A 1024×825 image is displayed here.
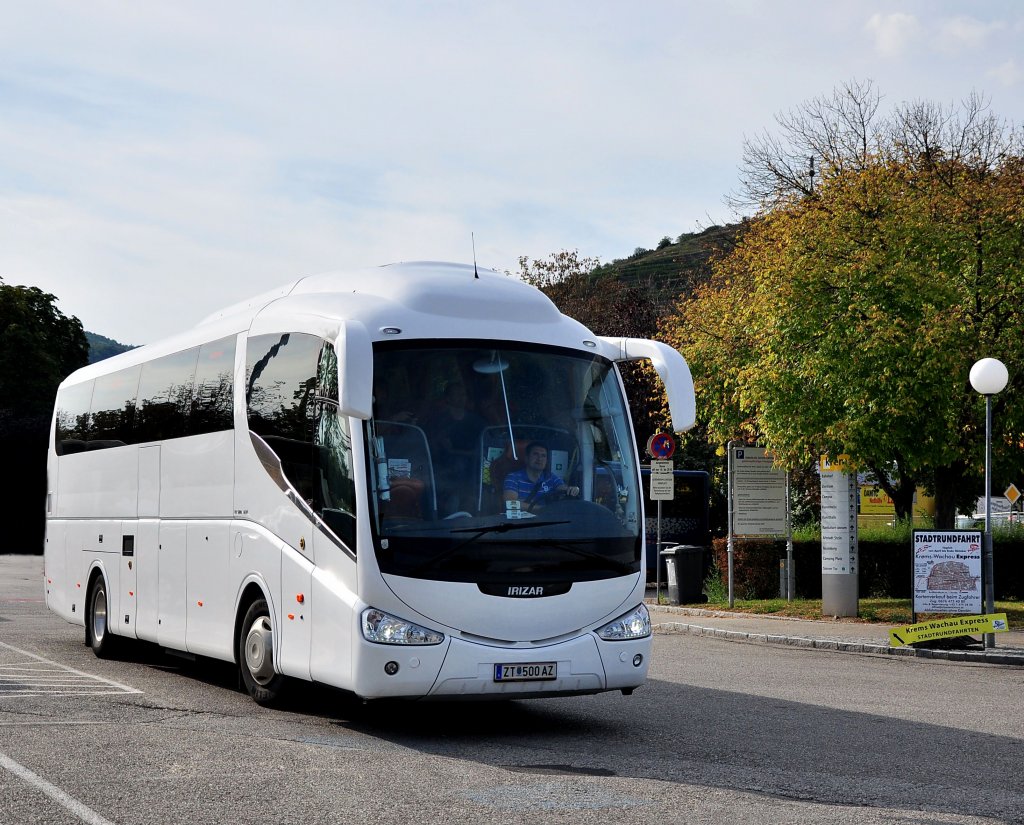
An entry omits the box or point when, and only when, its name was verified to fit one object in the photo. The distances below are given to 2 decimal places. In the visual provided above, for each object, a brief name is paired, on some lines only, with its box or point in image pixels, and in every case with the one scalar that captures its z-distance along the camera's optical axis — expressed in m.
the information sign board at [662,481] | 24.80
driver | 9.80
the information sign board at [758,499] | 24.75
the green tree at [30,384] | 58.28
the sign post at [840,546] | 21.66
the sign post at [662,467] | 24.84
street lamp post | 17.20
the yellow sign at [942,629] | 16.70
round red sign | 24.91
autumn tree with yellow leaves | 21.41
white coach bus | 9.43
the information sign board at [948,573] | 17.91
